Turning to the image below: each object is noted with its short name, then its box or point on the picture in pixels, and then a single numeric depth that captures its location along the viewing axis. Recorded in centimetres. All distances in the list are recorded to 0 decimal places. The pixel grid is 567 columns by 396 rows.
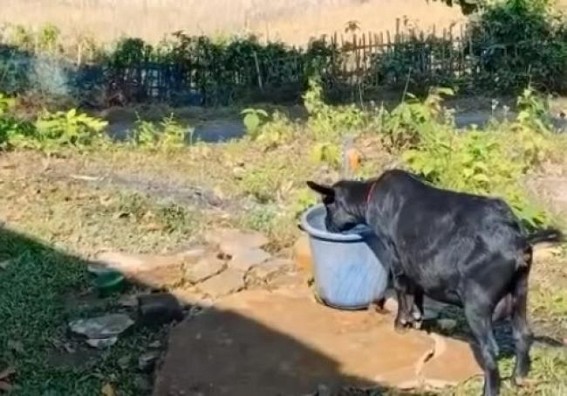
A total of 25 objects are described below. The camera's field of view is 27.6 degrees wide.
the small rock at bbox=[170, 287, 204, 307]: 621
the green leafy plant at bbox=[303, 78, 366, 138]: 941
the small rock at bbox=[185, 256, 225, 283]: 648
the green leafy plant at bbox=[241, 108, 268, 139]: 954
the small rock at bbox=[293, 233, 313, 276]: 656
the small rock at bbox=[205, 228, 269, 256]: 694
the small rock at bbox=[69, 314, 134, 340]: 579
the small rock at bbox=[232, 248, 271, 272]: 664
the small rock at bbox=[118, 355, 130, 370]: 547
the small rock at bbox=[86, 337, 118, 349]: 570
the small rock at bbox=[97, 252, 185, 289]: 649
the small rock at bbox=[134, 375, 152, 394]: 524
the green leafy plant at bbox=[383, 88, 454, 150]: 870
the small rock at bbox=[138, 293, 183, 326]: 588
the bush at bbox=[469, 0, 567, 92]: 1412
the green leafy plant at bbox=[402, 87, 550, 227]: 751
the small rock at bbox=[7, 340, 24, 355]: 561
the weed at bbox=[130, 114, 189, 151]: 924
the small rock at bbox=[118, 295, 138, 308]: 613
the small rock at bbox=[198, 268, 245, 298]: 632
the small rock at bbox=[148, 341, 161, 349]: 568
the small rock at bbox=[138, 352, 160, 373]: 545
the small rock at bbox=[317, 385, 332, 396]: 500
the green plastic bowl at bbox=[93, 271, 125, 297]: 633
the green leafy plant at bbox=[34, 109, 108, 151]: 925
